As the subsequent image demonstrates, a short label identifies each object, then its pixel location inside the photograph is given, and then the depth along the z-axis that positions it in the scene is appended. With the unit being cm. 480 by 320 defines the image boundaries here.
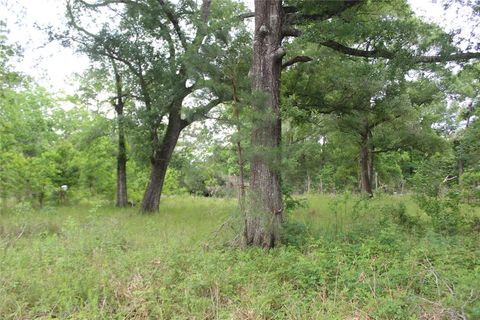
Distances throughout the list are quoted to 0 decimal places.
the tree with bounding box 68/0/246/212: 1213
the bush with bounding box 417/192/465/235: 819
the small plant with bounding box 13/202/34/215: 802
